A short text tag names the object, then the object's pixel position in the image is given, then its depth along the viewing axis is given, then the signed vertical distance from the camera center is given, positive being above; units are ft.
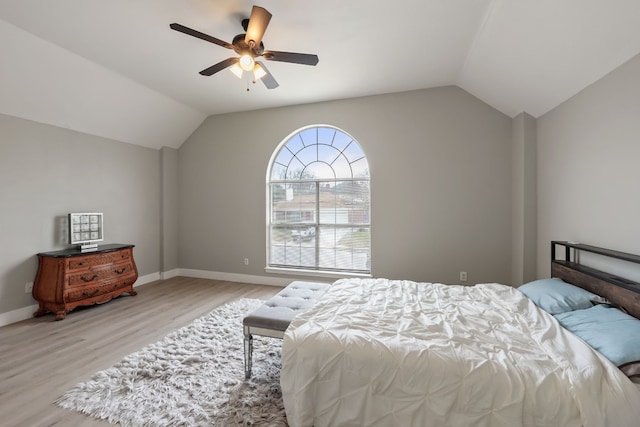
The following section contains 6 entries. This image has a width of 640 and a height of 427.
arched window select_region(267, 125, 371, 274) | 14.35 +0.59
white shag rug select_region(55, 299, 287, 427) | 5.77 -4.14
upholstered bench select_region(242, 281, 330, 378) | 6.69 -2.53
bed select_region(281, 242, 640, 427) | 4.18 -2.55
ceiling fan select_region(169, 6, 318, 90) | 6.85 +4.54
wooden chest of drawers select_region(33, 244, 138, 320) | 10.75 -2.63
